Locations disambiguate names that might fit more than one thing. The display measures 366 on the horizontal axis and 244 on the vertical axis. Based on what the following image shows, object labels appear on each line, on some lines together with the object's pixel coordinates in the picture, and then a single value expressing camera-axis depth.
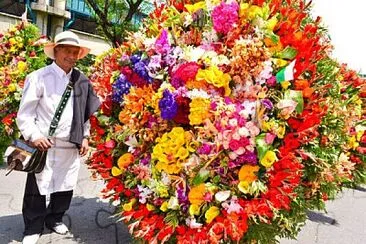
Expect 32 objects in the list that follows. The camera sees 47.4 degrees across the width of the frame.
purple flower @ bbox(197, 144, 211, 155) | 2.37
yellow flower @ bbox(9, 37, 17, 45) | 5.18
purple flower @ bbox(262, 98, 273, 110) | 2.38
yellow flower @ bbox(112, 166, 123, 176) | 2.85
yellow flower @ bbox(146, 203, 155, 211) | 2.66
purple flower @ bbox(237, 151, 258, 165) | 2.34
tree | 14.74
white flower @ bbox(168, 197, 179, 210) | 2.49
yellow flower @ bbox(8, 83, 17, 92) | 5.00
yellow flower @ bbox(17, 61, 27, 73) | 5.11
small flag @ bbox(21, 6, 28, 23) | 5.36
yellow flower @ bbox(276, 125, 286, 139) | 2.38
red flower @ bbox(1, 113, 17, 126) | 5.08
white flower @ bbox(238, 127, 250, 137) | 2.30
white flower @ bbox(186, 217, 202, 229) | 2.42
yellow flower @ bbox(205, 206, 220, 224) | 2.39
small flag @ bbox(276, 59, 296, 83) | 2.38
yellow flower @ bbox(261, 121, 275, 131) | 2.36
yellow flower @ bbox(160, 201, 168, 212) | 2.54
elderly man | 3.01
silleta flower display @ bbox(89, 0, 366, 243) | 2.37
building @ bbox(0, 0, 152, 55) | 16.02
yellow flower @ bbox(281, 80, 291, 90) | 2.44
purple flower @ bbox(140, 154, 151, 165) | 2.69
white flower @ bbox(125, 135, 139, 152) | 2.74
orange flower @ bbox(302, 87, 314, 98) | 2.45
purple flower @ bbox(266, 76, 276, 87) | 2.45
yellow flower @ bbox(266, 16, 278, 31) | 2.49
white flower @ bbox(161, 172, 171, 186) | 2.55
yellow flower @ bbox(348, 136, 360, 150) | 4.33
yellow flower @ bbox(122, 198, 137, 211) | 2.76
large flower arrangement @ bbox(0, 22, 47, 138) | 5.05
